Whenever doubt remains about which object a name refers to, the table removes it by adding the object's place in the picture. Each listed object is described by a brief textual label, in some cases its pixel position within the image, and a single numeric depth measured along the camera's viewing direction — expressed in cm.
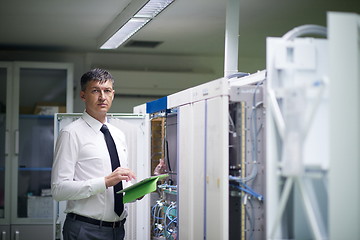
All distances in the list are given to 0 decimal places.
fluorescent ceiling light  447
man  322
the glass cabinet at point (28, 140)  679
